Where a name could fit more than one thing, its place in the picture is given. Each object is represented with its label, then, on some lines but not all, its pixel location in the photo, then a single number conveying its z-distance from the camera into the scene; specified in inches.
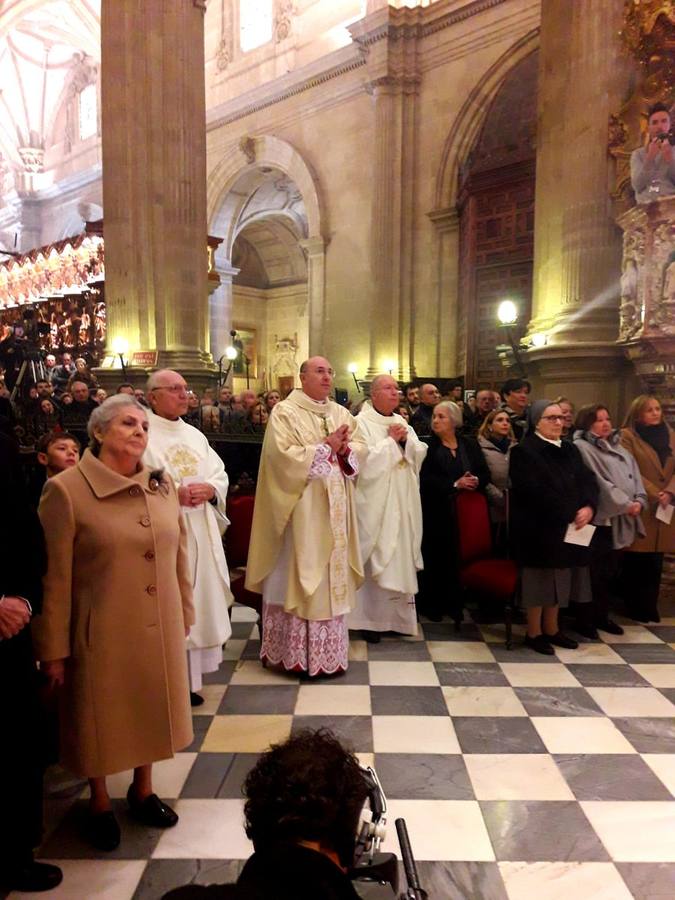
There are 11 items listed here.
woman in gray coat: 194.5
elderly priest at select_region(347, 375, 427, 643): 196.4
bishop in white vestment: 169.2
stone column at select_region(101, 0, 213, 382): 385.7
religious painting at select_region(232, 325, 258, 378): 1078.5
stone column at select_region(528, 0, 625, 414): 276.4
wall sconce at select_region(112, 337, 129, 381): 398.9
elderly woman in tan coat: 96.8
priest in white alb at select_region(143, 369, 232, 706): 142.7
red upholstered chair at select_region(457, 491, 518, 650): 188.9
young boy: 145.0
